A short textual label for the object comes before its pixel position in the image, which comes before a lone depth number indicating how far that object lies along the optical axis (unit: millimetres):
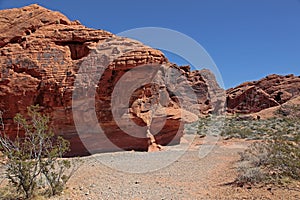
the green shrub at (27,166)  6629
